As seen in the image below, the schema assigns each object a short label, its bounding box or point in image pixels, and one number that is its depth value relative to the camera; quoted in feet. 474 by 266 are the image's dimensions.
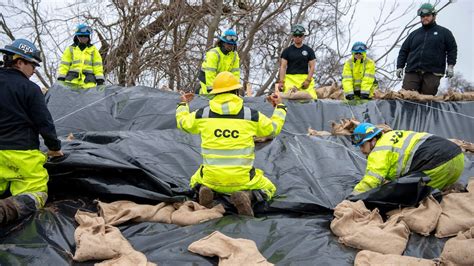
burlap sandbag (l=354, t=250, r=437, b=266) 8.82
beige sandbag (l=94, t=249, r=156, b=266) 8.88
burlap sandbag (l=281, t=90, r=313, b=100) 20.43
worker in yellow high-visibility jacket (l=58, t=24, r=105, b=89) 22.57
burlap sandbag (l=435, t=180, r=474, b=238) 10.41
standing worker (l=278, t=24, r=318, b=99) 23.49
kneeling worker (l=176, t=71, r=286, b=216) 11.78
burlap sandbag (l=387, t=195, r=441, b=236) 10.58
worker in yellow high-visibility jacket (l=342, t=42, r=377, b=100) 22.82
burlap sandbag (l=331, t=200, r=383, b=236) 10.46
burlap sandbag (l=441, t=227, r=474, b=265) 8.64
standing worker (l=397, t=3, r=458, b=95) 21.42
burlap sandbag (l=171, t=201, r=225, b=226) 11.19
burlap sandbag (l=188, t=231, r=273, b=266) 8.93
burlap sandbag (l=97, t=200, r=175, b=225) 11.00
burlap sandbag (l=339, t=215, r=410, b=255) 9.62
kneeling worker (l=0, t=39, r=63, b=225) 10.83
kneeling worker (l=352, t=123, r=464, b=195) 12.14
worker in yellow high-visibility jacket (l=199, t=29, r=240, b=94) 21.95
